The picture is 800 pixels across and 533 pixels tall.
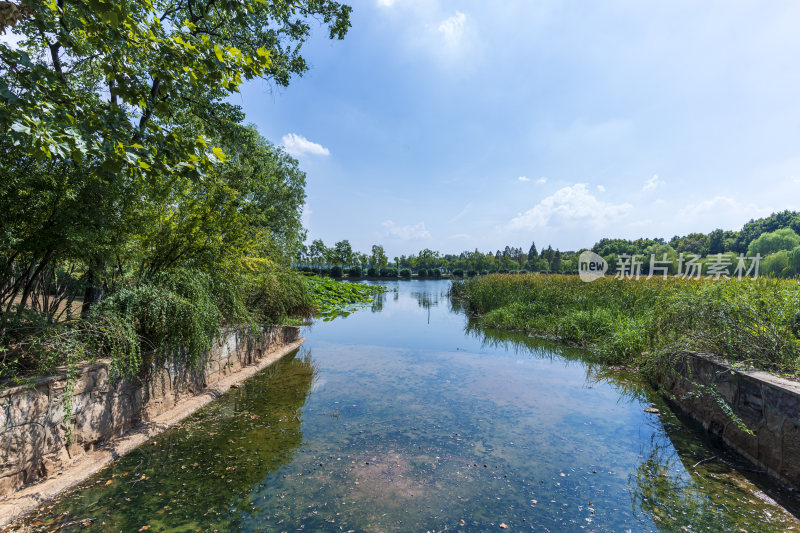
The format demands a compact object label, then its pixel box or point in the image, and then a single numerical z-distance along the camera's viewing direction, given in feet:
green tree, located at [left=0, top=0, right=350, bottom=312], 9.09
